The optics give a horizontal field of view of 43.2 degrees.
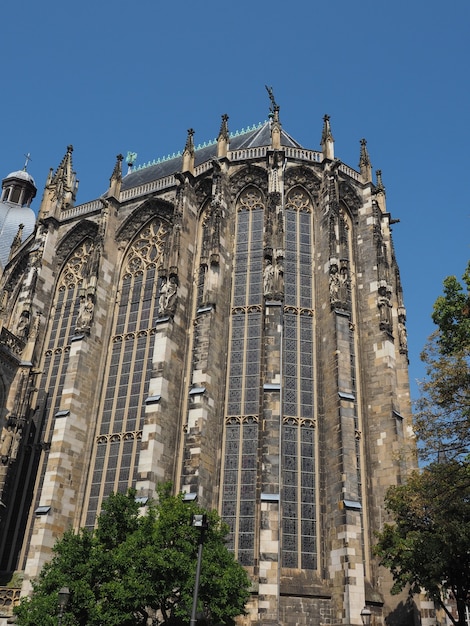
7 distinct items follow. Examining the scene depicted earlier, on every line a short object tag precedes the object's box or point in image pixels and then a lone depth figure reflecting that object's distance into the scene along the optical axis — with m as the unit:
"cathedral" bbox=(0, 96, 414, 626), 20.17
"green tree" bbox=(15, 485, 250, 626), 15.62
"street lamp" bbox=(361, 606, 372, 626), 17.67
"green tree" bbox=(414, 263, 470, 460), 14.16
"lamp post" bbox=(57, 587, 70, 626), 14.03
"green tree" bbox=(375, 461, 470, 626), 15.26
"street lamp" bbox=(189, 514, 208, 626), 12.60
